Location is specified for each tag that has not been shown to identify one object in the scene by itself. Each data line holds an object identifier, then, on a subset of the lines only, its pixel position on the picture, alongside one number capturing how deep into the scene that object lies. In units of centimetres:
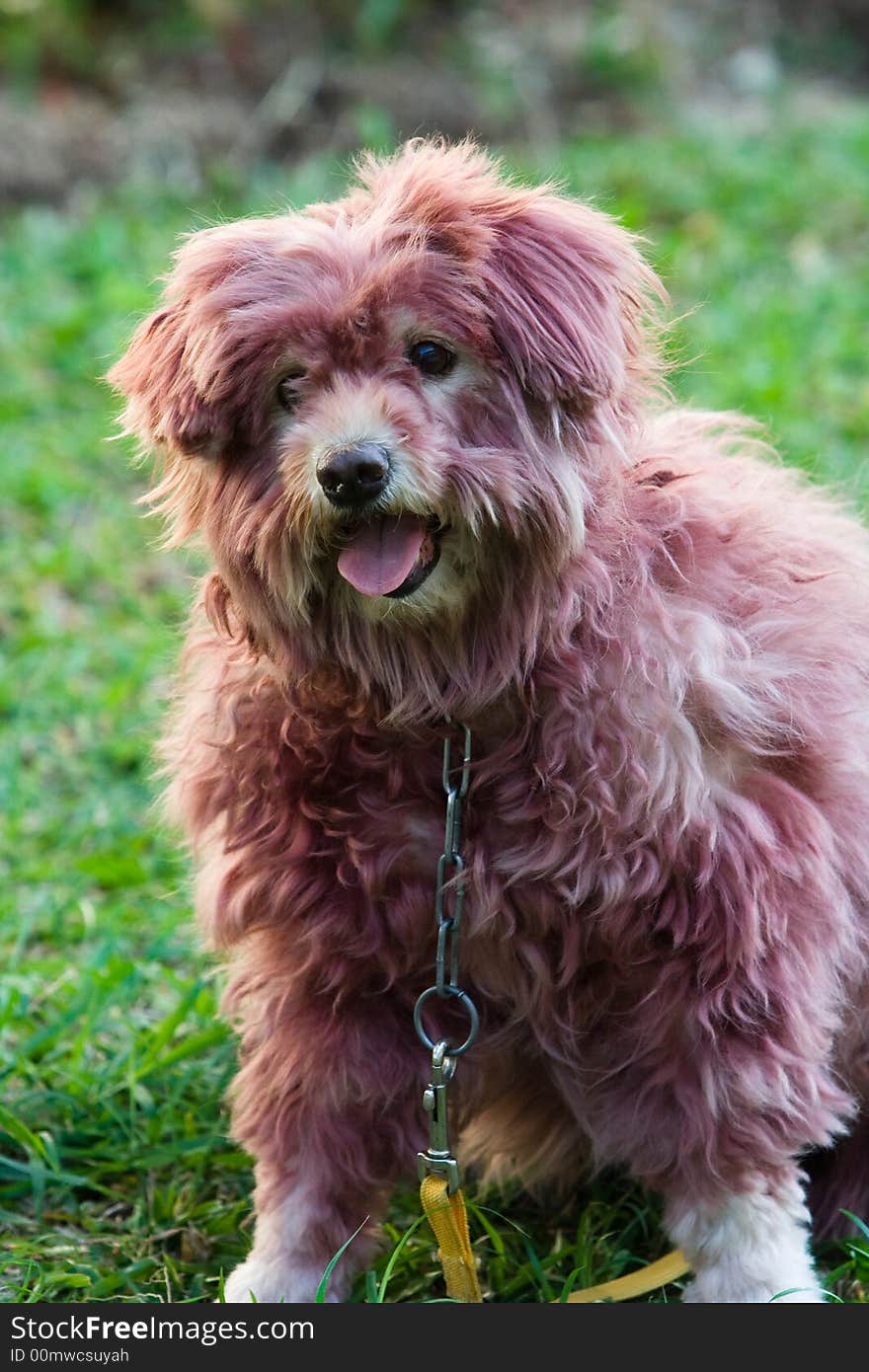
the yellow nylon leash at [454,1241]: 236
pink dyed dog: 216
